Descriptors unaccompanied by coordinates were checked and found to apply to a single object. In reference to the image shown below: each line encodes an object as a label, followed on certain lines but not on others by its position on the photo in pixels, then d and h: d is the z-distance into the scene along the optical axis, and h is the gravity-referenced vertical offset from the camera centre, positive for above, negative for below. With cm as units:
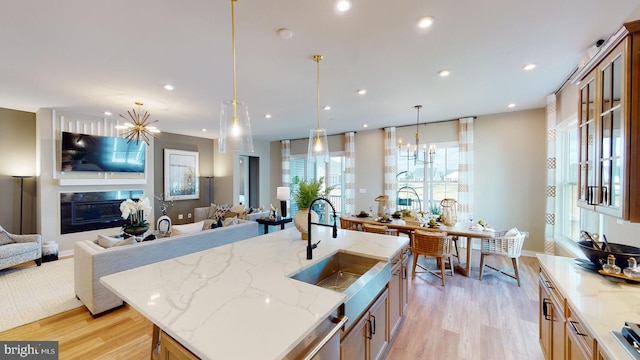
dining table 358 -81
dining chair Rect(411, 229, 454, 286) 345 -97
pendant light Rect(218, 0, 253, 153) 202 +44
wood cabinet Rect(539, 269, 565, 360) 155 -101
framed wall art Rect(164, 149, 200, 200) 661 +7
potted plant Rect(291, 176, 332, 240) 221 -17
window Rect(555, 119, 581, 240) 375 -5
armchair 369 -114
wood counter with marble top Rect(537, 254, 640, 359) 110 -68
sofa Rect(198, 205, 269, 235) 551 -88
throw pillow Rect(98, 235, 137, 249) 300 -80
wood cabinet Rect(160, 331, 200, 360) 102 -76
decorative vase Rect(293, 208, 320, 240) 231 -40
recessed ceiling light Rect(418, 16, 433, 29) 202 +132
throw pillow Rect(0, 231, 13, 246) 394 -101
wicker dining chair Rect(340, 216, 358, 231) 472 -92
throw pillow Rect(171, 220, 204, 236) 375 -83
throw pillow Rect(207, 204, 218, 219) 634 -89
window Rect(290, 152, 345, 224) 720 +0
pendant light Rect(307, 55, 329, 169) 286 +37
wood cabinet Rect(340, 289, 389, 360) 142 -104
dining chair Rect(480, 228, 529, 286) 340 -96
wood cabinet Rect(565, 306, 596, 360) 118 -84
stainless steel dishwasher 101 -74
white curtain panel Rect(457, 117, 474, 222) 519 +17
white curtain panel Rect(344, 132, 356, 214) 678 +16
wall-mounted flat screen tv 482 +50
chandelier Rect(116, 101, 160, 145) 438 +119
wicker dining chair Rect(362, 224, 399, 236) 387 -82
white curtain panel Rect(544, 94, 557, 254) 402 -15
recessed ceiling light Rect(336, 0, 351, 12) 182 +131
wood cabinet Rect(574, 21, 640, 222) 124 +30
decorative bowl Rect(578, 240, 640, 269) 158 -51
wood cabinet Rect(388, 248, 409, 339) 215 -110
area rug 272 -153
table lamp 336 -22
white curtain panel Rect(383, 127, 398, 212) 615 +32
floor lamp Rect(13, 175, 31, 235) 469 -23
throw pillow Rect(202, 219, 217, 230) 412 -82
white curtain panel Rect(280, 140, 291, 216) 809 +55
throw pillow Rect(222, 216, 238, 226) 425 -78
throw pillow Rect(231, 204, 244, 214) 582 -76
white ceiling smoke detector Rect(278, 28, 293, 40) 218 +131
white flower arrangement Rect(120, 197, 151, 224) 383 -52
